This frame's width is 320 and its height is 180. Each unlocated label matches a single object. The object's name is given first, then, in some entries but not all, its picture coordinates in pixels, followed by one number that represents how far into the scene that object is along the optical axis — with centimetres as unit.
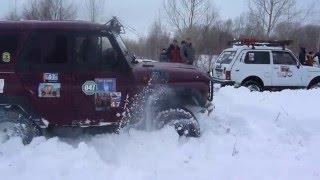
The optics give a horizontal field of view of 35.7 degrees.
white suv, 1476
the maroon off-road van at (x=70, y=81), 698
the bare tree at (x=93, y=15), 3104
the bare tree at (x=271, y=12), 3806
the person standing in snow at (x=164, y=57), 1652
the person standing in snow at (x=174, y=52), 1634
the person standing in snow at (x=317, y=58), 1985
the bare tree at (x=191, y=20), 3591
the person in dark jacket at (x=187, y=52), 1635
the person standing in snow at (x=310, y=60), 1764
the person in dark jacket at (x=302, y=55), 1886
